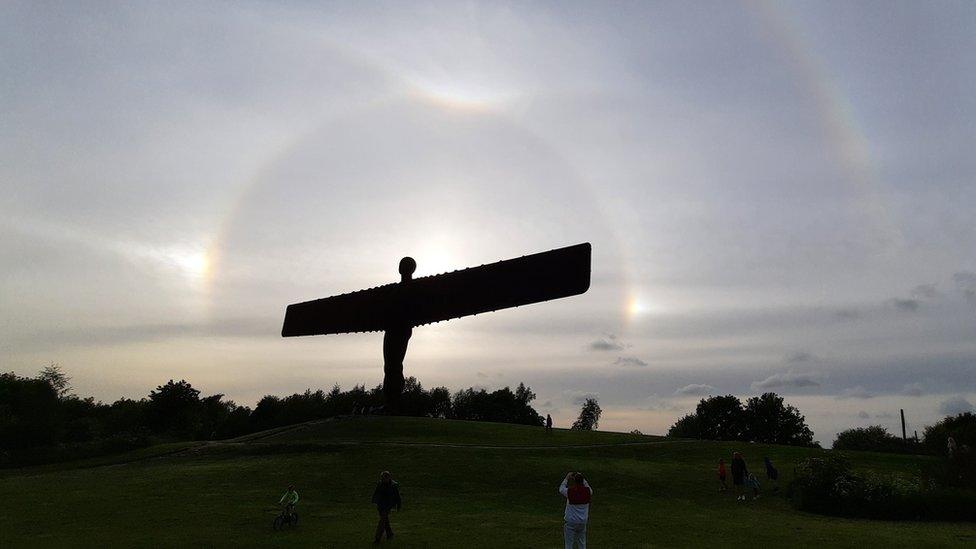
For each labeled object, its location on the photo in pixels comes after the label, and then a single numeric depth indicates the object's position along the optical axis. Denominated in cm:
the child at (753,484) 2183
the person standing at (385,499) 1337
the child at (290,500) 1507
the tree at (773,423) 7938
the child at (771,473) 2310
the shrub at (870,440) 6088
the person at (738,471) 2158
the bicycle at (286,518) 1502
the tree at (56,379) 7312
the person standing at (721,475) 2293
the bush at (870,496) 1839
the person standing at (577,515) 1083
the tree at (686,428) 8779
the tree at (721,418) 8231
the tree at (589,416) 10404
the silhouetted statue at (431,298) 2903
